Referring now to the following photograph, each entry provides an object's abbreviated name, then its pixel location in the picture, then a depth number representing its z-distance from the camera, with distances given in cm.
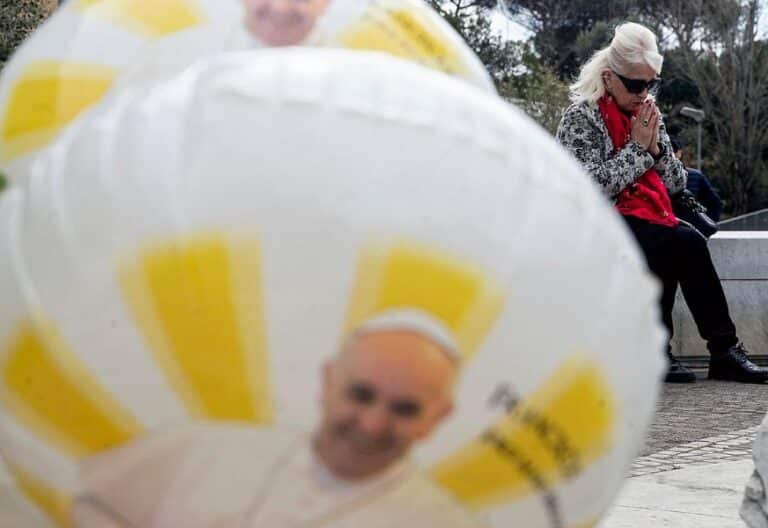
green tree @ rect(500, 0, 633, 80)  5112
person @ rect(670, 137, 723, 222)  1083
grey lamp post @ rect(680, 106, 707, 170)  3697
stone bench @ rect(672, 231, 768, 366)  876
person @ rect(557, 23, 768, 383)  614
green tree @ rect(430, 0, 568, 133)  3128
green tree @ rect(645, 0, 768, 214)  3953
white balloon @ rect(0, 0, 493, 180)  246
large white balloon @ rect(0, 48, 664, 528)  184
